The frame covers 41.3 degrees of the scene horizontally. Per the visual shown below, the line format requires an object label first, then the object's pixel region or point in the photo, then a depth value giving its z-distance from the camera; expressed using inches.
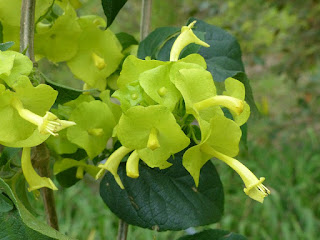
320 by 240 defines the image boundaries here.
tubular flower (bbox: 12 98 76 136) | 9.3
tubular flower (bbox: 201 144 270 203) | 10.7
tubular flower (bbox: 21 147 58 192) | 12.3
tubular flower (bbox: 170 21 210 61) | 12.7
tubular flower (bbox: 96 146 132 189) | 11.7
